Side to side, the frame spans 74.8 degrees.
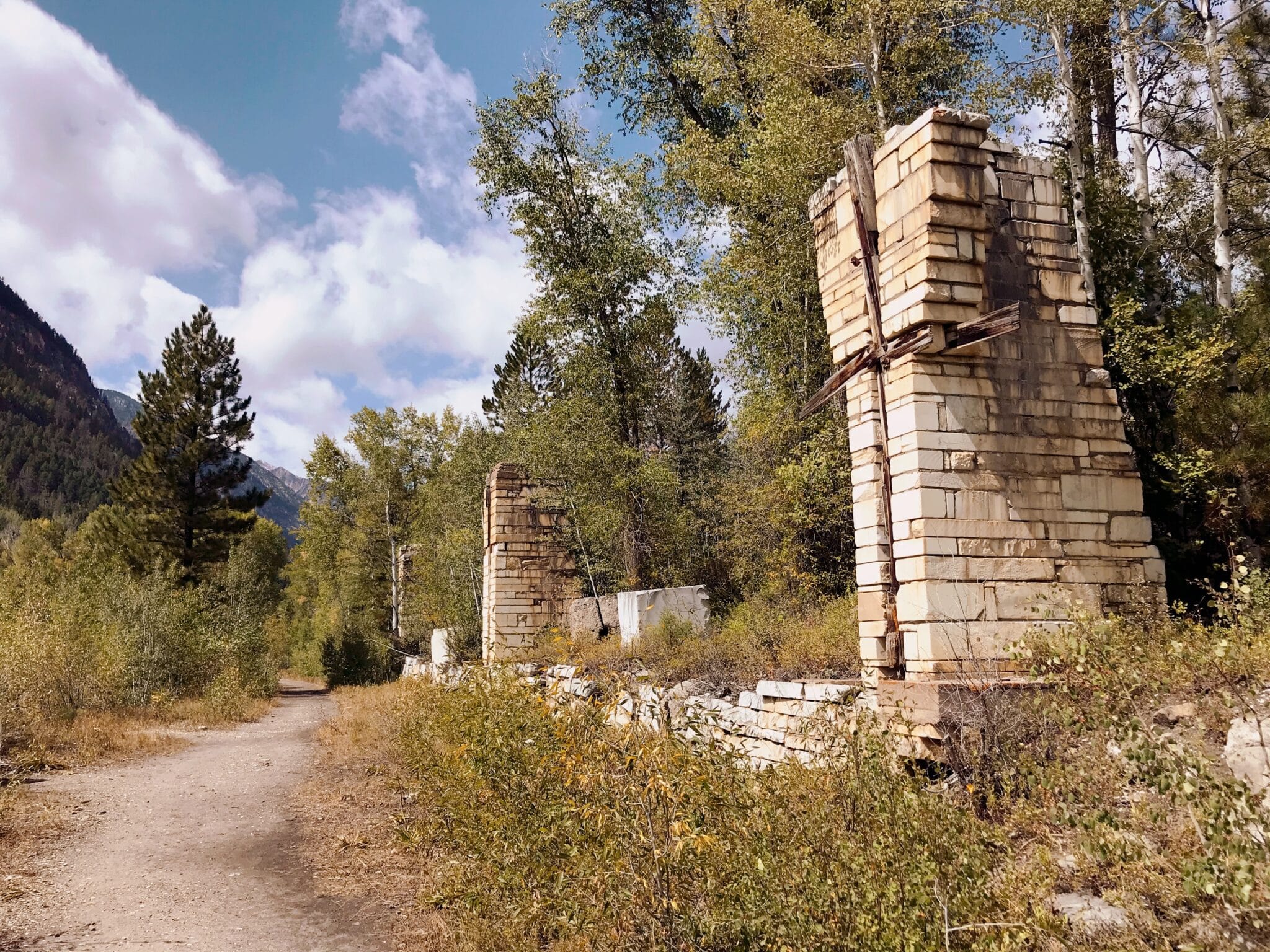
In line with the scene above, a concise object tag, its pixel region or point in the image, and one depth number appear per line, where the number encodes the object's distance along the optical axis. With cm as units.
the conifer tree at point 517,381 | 2772
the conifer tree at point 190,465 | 2900
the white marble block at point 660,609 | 1138
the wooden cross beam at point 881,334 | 621
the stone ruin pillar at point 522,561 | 1549
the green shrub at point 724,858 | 329
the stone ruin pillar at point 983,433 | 612
